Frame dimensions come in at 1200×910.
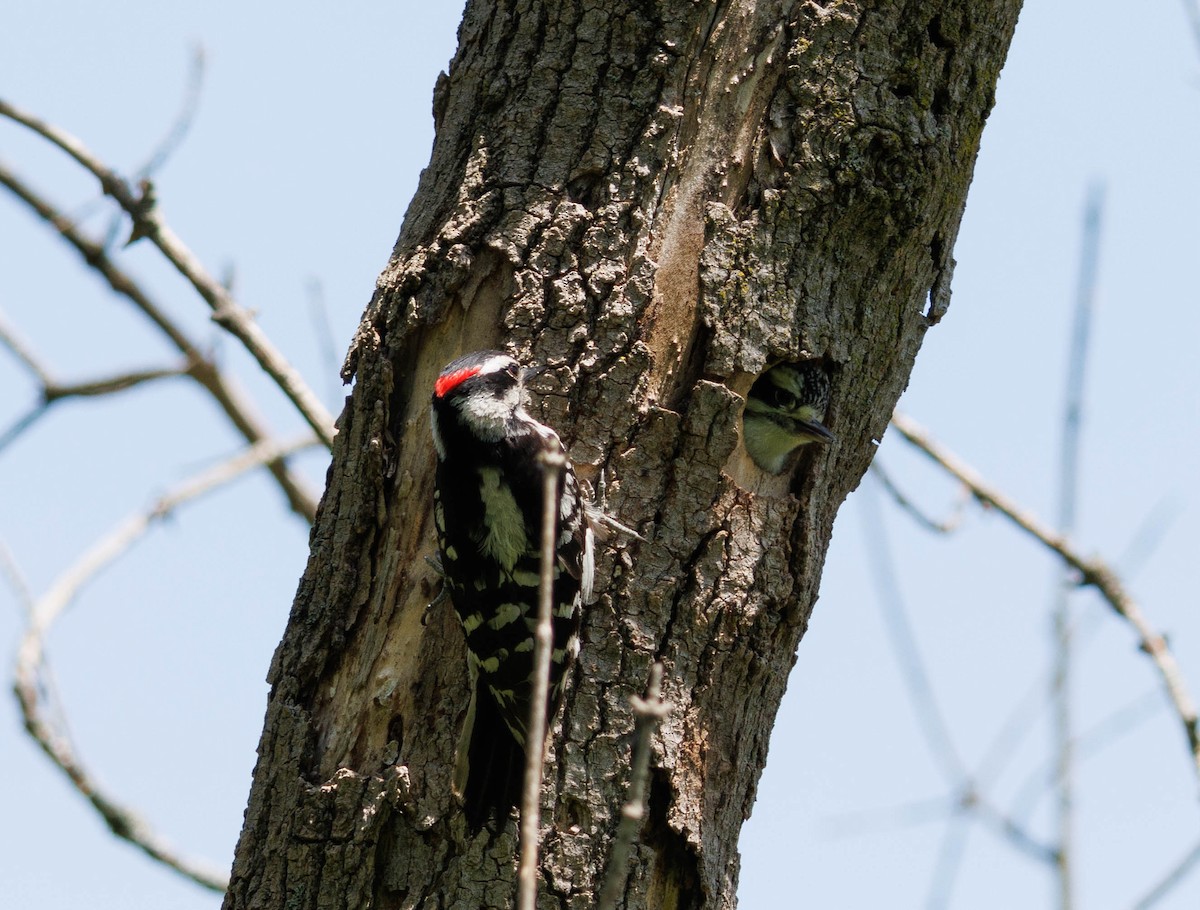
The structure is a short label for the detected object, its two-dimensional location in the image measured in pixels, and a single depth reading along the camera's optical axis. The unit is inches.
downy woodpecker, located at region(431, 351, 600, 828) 246.4
